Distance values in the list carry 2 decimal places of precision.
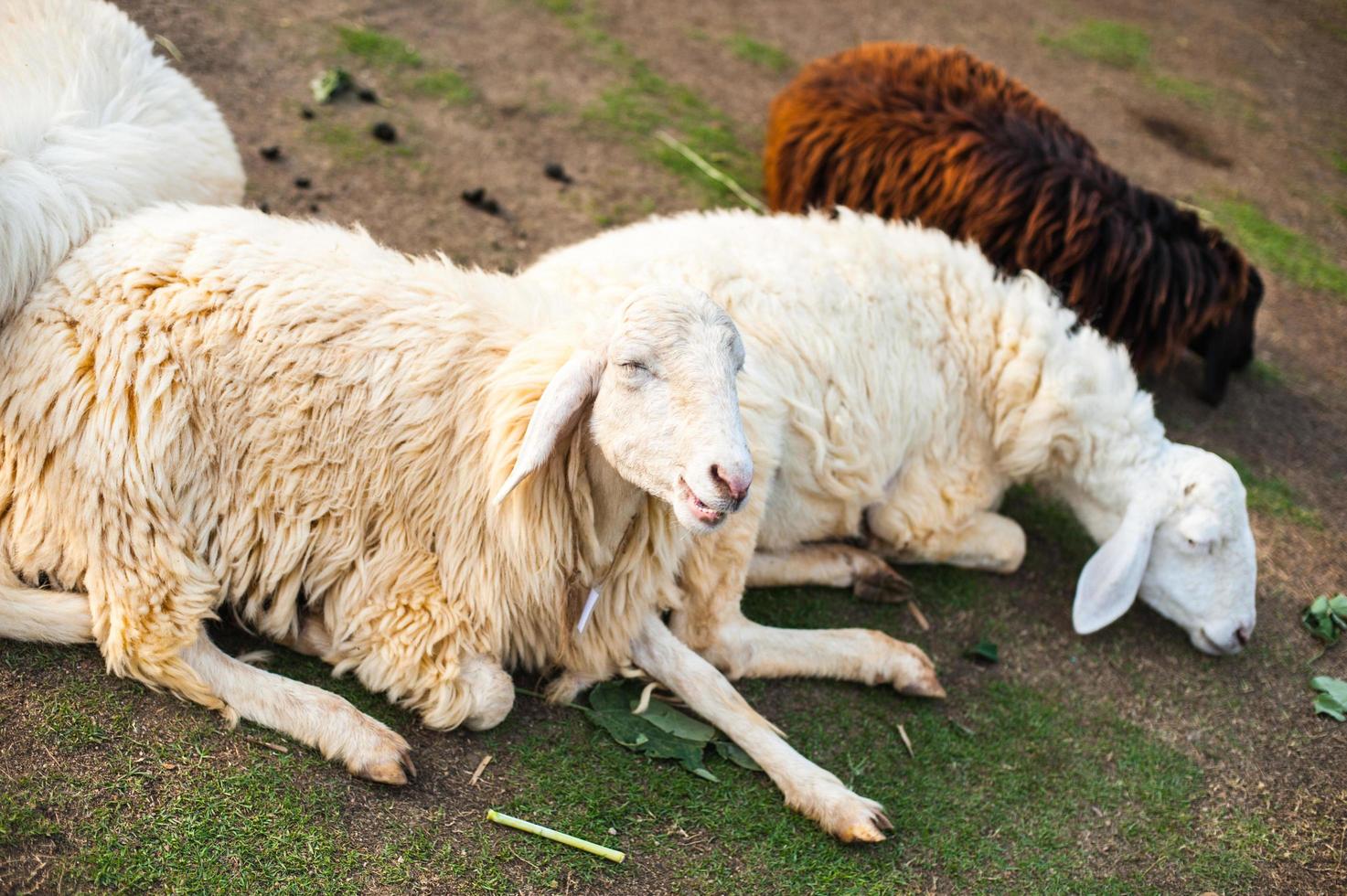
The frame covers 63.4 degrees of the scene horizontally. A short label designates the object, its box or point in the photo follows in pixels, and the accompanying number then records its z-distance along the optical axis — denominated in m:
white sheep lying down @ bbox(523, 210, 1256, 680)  4.13
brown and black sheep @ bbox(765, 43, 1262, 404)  5.53
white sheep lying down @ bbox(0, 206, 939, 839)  3.13
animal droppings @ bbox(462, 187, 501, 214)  5.68
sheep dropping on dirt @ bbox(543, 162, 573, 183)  6.11
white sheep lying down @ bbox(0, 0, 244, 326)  3.24
